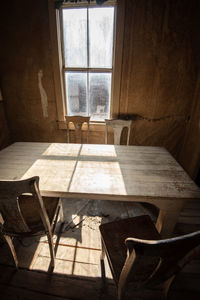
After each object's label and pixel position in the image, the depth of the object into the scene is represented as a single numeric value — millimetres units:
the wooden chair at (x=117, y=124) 1872
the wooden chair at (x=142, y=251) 479
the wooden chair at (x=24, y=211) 730
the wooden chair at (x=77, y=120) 1866
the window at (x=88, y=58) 1848
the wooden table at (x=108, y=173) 913
